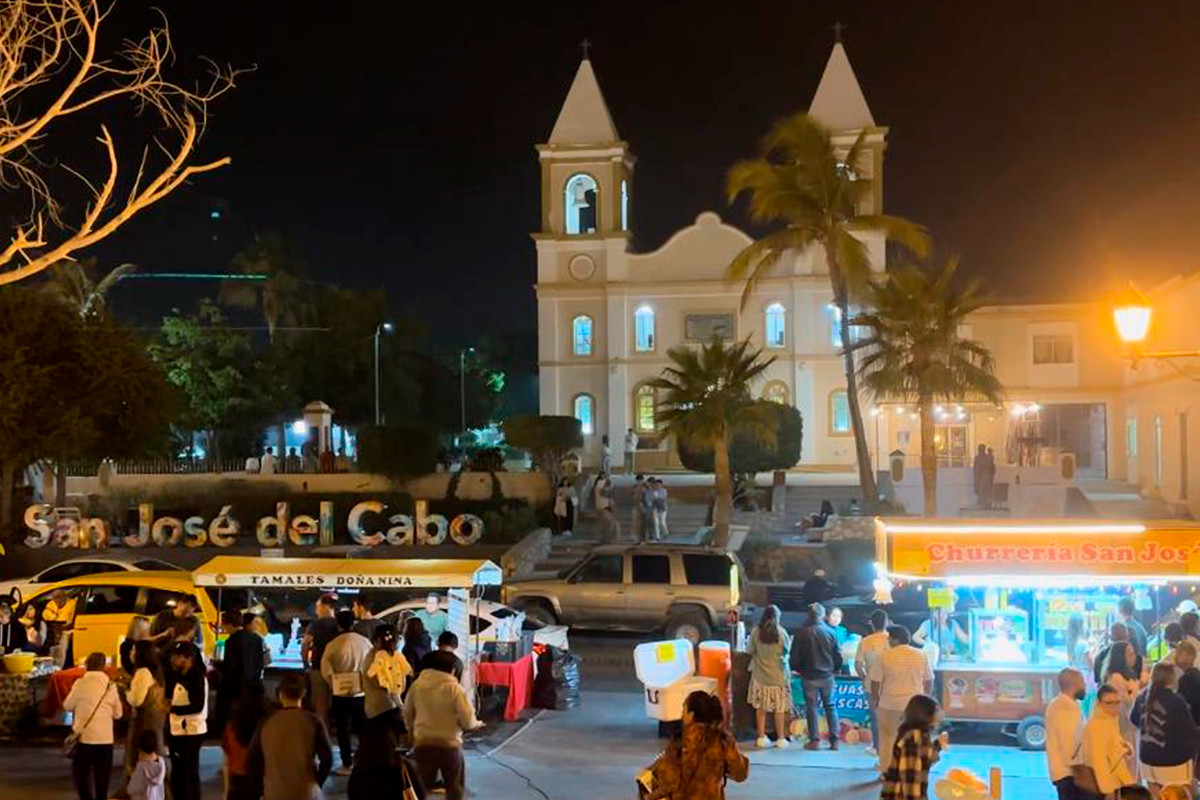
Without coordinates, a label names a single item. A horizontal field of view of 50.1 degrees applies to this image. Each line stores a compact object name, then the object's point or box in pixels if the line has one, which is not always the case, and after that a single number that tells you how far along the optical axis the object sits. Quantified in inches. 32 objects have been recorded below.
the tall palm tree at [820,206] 1176.8
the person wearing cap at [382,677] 438.0
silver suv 753.6
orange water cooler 537.3
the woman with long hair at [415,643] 485.7
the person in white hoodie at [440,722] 363.9
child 349.4
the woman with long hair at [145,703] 366.6
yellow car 631.2
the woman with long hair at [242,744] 309.6
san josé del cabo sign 1230.3
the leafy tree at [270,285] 2135.8
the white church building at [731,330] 1636.3
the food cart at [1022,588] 461.1
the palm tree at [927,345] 1100.5
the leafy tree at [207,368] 1756.9
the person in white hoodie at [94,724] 394.0
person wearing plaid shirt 312.0
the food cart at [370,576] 530.9
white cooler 511.2
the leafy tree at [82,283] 1692.3
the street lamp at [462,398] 2191.2
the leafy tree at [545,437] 1395.2
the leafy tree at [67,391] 1229.7
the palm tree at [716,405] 1046.4
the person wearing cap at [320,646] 473.7
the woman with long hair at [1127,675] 425.7
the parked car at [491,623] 589.9
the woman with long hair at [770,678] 511.2
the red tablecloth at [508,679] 565.0
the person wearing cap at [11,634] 660.7
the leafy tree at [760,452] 1323.8
